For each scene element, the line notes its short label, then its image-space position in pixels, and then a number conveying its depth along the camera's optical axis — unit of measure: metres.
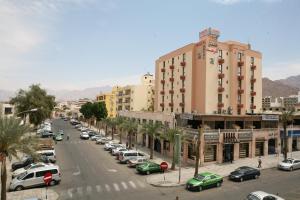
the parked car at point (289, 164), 45.78
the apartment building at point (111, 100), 131.38
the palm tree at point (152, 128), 55.15
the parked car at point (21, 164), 45.16
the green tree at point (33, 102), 81.12
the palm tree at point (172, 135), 46.44
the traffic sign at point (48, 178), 29.23
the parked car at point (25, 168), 39.64
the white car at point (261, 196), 27.78
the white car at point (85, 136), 85.50
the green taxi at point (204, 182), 34.84
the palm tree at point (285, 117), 51.78
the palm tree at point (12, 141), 25.75
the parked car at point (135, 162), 47.78
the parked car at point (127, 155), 51.16
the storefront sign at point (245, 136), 53.38
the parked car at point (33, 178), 35.09
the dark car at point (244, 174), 39.44
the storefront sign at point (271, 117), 58.47
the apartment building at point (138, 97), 109.94
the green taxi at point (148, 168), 42.86
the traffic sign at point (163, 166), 41.36
